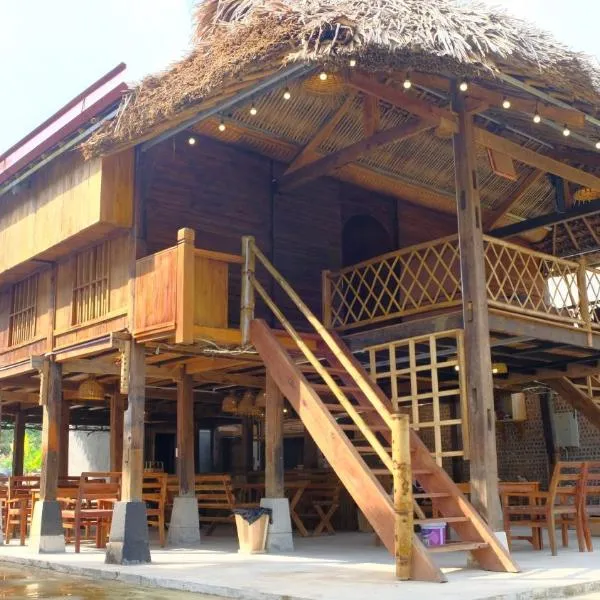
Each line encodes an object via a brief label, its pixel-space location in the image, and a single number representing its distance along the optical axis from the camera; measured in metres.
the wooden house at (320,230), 7.90
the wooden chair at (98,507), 9.99
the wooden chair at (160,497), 10.93
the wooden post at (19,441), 17.77
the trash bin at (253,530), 9.59
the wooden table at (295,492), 11.95
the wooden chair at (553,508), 8.71
